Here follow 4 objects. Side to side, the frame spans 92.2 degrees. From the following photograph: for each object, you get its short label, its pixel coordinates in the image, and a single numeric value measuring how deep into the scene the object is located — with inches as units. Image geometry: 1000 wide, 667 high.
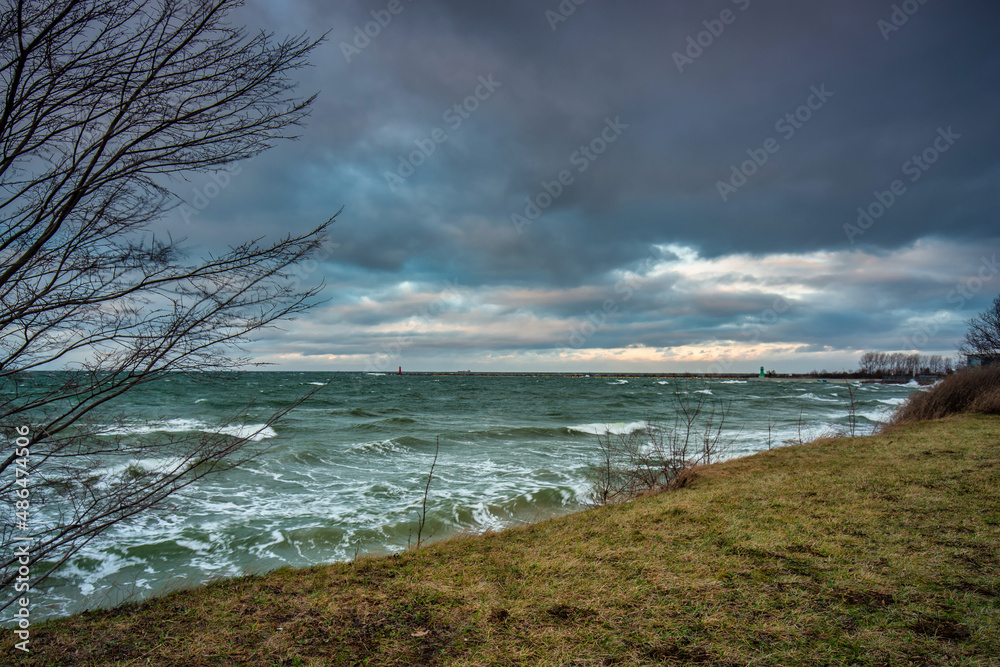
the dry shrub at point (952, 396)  535.5
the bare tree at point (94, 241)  101.3
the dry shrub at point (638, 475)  298.0
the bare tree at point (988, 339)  1119.6
